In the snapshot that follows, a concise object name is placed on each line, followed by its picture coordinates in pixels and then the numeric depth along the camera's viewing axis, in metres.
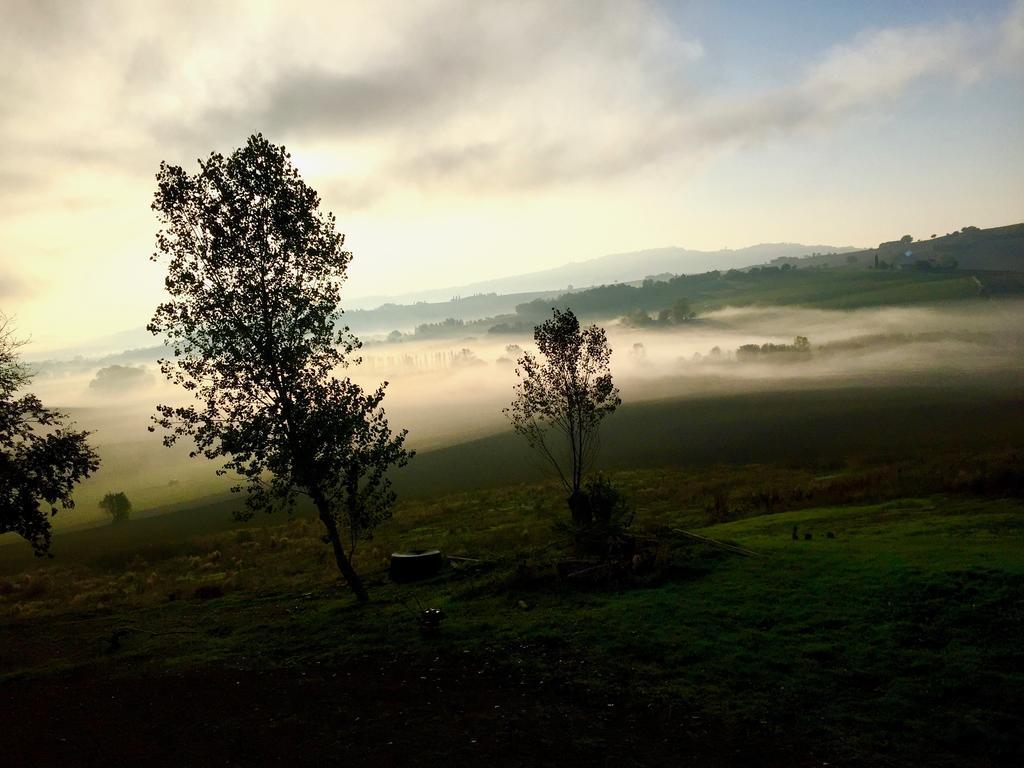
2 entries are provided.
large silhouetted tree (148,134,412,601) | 25.33
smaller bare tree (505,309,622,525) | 36.31
